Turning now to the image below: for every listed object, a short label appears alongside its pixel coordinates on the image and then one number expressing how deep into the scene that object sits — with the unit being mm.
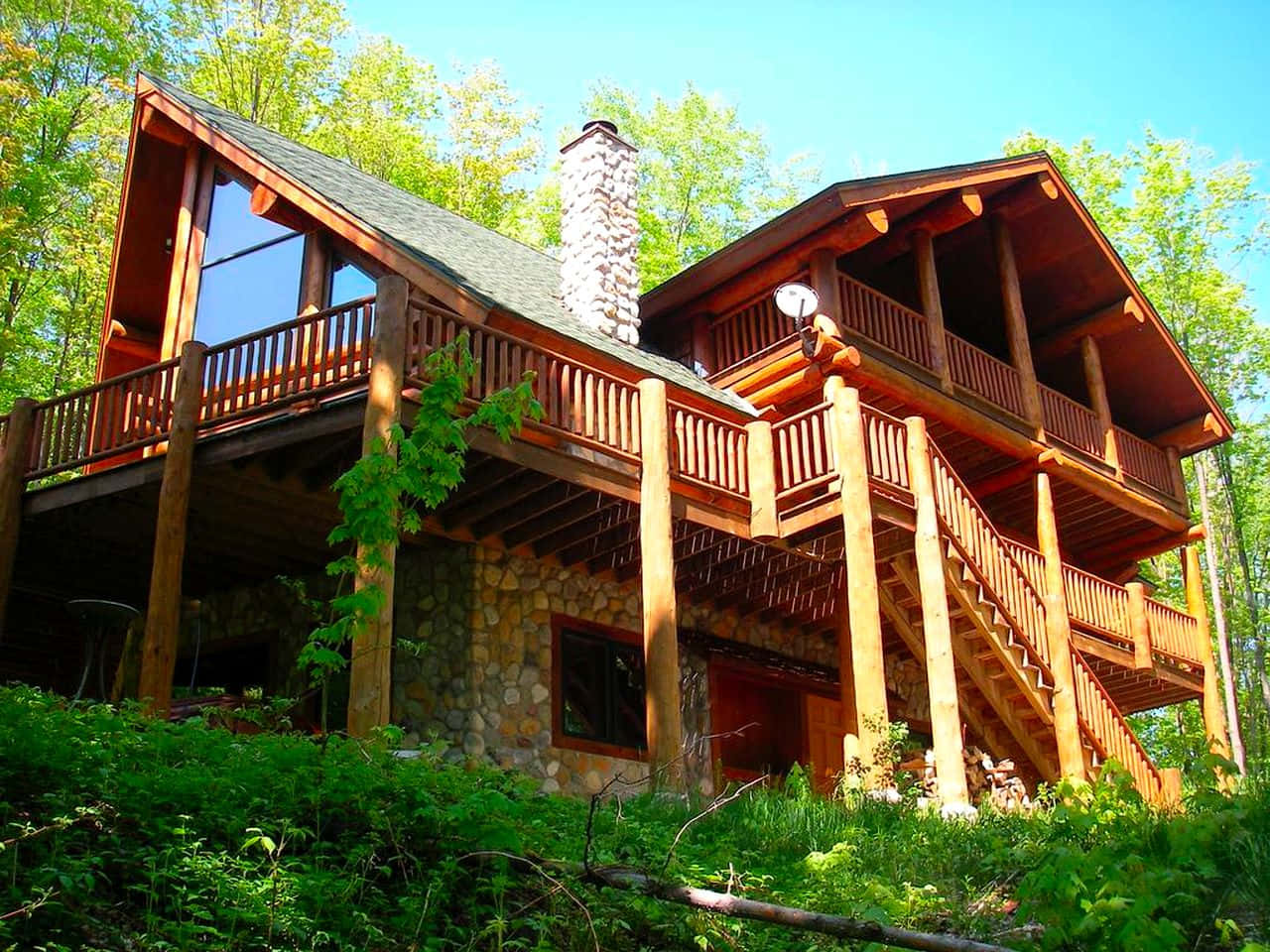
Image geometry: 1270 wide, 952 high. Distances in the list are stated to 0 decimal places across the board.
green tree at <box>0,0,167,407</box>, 22812
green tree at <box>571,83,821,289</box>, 34219
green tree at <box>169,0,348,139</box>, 29859
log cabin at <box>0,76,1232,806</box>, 12344
